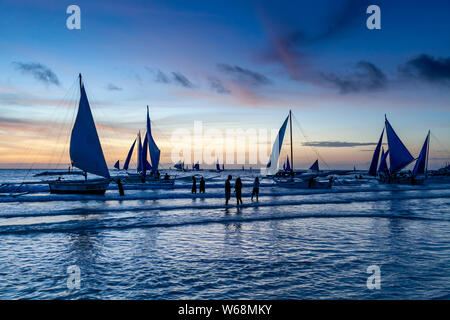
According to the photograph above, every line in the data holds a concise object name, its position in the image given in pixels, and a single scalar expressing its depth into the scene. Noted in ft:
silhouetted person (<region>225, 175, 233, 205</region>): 73.51
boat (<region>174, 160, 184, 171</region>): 622.13
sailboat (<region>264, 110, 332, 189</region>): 145.59
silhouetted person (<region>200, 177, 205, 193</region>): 112.37
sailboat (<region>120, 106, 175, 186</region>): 158.92
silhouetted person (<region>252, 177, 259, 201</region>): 83.84
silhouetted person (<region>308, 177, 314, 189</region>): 142.90
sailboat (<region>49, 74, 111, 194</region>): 88.69
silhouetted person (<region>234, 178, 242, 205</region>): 73.89
